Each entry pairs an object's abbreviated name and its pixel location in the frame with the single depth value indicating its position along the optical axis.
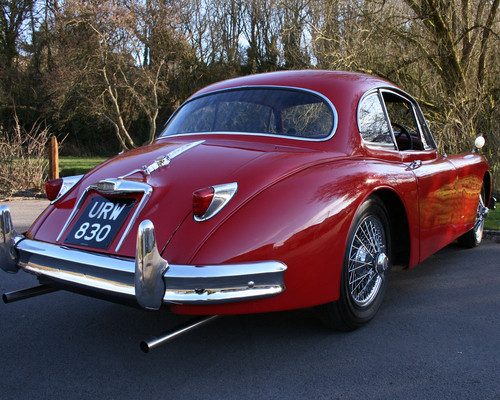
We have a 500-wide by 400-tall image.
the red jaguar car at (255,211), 2.10
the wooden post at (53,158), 9.33
